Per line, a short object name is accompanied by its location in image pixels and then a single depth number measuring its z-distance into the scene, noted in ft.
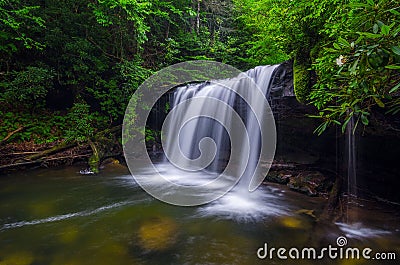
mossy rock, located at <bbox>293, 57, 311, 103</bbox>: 15.58
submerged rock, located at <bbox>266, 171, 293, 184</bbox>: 18.47
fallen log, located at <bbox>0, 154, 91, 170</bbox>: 21.26
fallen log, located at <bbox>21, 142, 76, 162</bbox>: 22.81
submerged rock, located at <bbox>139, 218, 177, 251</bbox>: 9.81
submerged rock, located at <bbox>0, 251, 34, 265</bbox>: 8.54
